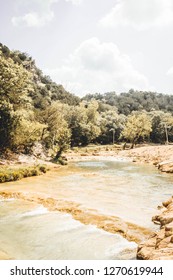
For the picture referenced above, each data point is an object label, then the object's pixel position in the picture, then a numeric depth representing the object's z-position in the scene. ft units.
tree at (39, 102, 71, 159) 147.12
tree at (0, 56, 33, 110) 105.47
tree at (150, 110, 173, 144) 282.33
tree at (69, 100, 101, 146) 232.62
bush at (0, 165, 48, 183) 72.11
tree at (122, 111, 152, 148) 222.91
